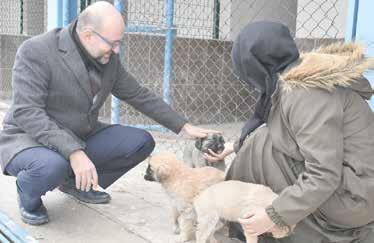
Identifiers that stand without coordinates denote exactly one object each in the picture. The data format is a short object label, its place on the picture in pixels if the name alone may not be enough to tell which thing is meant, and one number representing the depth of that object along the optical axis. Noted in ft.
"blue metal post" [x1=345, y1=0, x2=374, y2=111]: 9.13
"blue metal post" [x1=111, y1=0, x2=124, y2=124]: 18.17
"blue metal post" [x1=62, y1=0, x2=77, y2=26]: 17.12
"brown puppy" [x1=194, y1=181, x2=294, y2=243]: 8.17
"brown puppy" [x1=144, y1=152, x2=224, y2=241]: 10.18
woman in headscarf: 7.45
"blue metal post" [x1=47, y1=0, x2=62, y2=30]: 17.67
